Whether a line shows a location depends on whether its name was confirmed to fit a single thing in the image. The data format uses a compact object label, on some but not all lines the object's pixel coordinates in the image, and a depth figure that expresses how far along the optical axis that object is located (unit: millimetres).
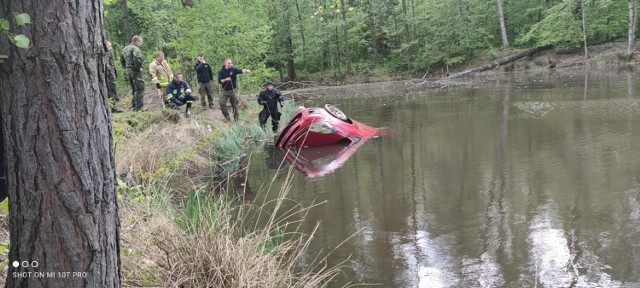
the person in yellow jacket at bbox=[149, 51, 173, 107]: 11945
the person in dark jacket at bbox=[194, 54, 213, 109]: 13141
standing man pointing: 12562
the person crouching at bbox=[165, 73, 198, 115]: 11375
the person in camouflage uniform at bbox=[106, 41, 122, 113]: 10875
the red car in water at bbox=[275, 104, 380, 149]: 10367
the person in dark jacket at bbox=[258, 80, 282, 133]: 11711
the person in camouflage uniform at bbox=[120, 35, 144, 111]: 11133
